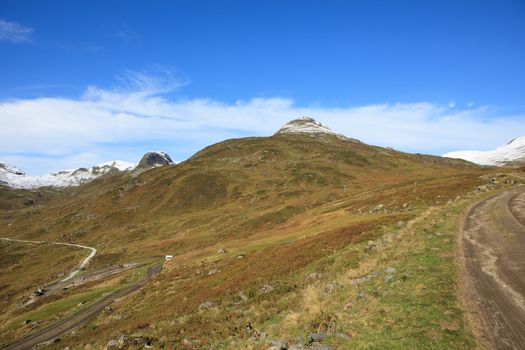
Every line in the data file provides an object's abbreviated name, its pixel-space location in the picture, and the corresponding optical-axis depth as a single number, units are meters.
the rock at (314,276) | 29.11
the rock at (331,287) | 22.22
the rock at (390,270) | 21.36
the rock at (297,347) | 13.99
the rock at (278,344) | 14.57
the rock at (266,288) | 29.40
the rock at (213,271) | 49.47
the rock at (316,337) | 14.56
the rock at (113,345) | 26.30
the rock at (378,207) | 67.44
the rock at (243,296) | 29.72
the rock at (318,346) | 13.50
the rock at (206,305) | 30.86
